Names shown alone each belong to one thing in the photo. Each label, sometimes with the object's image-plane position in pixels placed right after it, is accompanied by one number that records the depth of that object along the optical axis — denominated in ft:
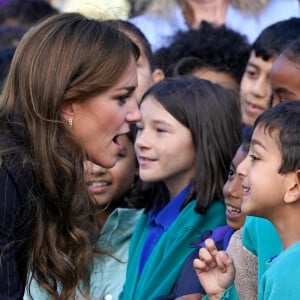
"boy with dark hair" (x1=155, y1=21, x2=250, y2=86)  34.99
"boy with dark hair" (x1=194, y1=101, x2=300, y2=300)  21.72
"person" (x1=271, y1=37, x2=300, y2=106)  26.27
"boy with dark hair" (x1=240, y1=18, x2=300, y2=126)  31.07
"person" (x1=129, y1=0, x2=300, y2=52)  37.42
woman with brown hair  22.89
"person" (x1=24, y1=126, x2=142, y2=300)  28.89
